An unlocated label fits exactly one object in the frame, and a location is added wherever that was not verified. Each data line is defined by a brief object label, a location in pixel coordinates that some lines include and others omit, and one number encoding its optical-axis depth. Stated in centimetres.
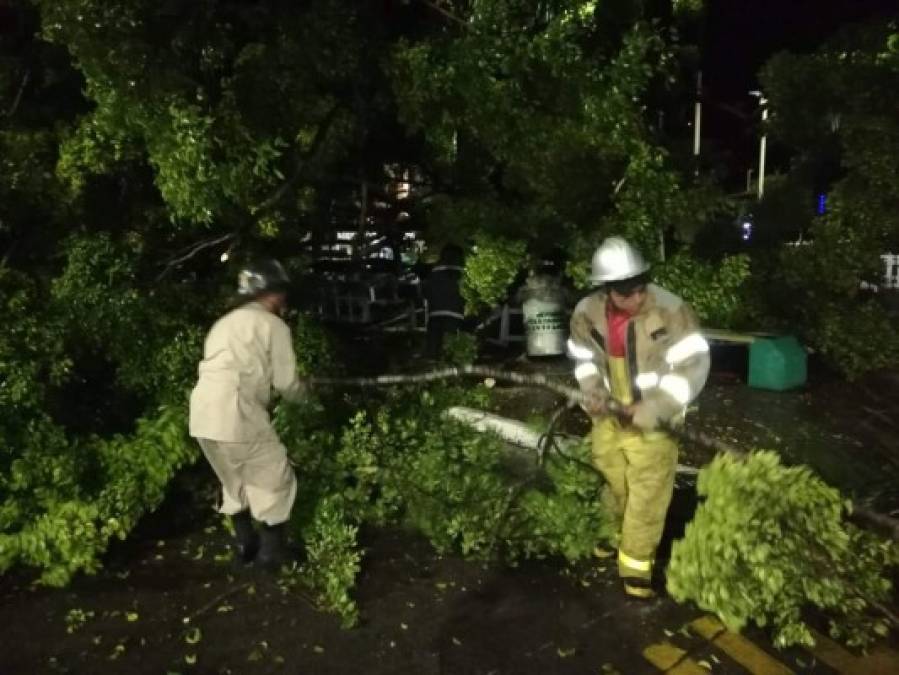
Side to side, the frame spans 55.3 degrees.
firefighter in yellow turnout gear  423
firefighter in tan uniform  428
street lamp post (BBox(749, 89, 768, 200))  916
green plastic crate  854
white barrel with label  1047
